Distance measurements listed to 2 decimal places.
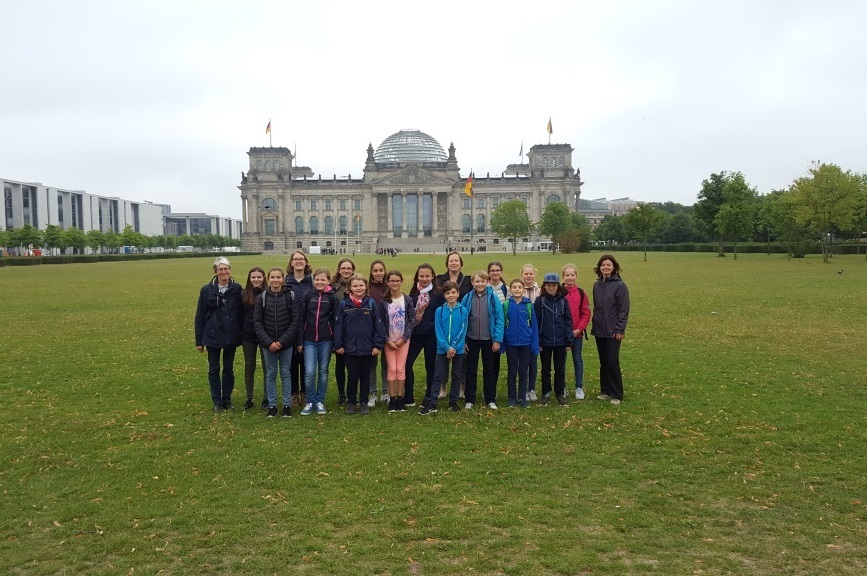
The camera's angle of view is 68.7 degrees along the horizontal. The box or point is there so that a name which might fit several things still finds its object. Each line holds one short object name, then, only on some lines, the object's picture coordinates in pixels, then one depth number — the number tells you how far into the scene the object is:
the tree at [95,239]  102.47
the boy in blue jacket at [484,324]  10.12
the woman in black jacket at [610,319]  10.59
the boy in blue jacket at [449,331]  9.97
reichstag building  143.00
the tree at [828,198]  51.34
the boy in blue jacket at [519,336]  10.30
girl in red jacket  10.78
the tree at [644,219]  69.56
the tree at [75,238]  94.27
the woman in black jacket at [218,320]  10.09
